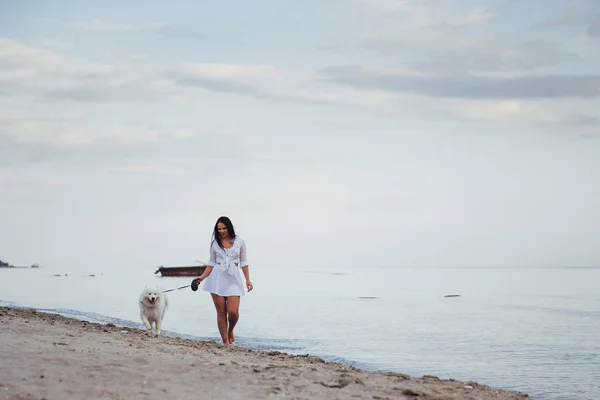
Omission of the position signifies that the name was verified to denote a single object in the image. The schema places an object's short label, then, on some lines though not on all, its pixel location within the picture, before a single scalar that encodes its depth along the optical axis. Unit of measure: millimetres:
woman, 11586
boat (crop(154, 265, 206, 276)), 83556
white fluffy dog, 13984
